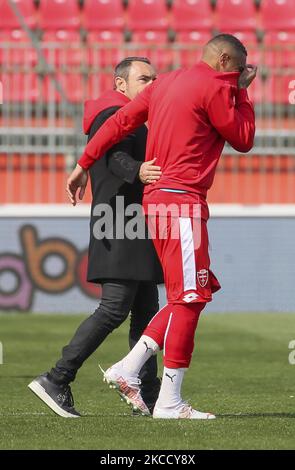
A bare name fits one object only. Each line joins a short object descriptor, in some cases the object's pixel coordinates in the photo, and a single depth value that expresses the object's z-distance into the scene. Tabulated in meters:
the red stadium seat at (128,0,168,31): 15.77
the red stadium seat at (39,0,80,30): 15.66
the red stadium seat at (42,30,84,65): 14.20
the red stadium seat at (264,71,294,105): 14.45
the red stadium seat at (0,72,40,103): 14.23
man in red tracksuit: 6.04
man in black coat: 6.43
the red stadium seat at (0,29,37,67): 14.27
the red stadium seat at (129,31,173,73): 14.24
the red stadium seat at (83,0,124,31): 15.69
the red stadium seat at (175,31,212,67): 14.34
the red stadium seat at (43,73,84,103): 14.41
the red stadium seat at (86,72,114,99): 14.38
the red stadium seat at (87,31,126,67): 14.16
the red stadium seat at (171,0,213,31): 15.74
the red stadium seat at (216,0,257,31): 15.80
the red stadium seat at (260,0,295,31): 15.79
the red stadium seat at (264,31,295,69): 14.37
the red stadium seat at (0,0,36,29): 15.40
